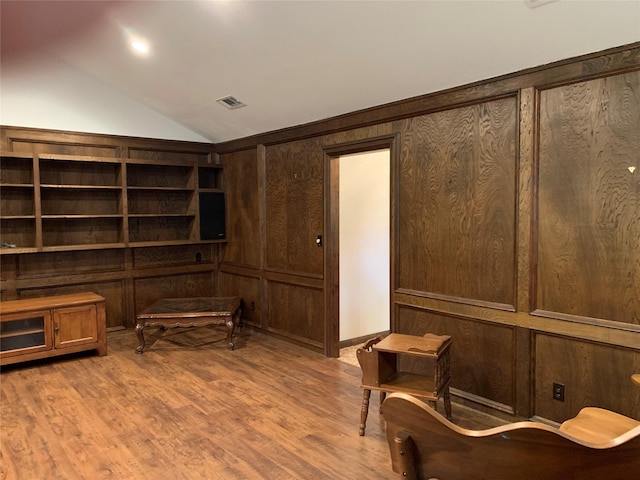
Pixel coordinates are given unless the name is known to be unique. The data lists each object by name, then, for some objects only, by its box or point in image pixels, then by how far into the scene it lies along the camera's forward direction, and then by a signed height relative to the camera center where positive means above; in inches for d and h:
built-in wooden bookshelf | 187.0 +12.2
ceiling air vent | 178.9 +49.1
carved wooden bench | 35.0 -17.7
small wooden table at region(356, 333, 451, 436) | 108.2 -34.9
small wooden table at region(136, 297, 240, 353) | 179.9 -34.5
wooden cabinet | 163.6 -36.2
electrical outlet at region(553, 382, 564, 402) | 110.5 -39.7
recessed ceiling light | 152.9 +60.9
